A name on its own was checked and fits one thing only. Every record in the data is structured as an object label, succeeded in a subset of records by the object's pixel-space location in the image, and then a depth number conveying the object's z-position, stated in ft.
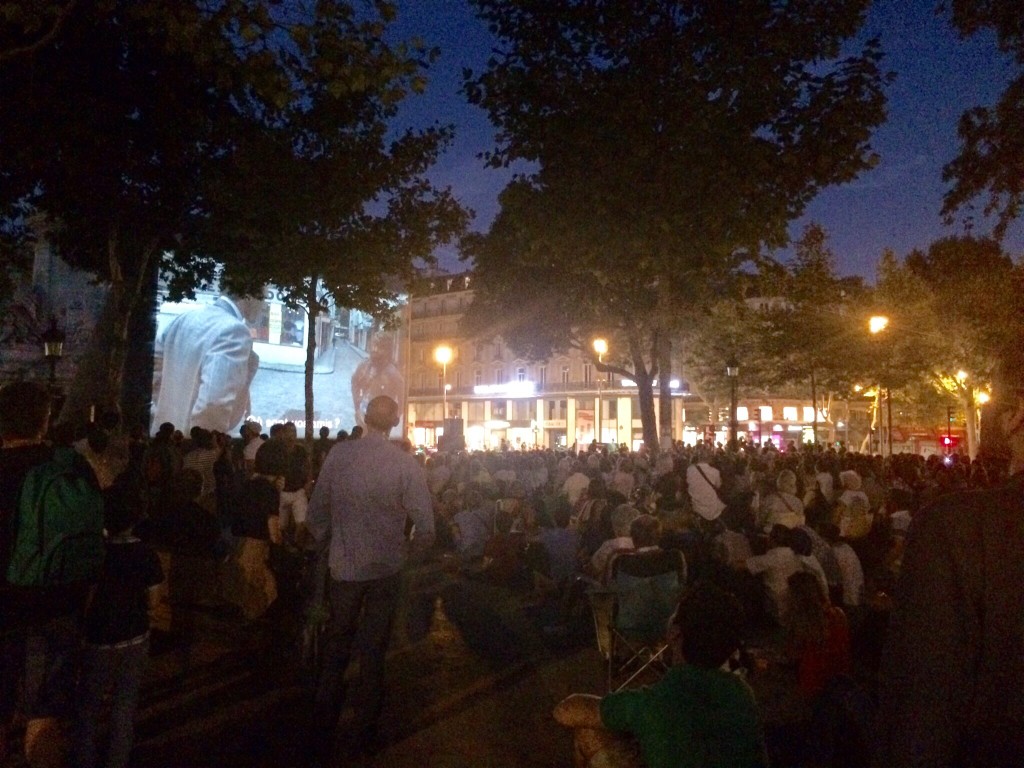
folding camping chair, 18.62
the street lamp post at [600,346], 85.20
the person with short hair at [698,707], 7.80
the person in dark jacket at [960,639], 4.93
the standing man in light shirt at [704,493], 33.09
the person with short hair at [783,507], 27.40
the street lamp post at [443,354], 85.78
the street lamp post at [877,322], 74.79
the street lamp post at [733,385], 69.62
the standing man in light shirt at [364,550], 14.92
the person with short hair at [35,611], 11.32
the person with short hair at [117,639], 12.47
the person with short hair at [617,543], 23.35
